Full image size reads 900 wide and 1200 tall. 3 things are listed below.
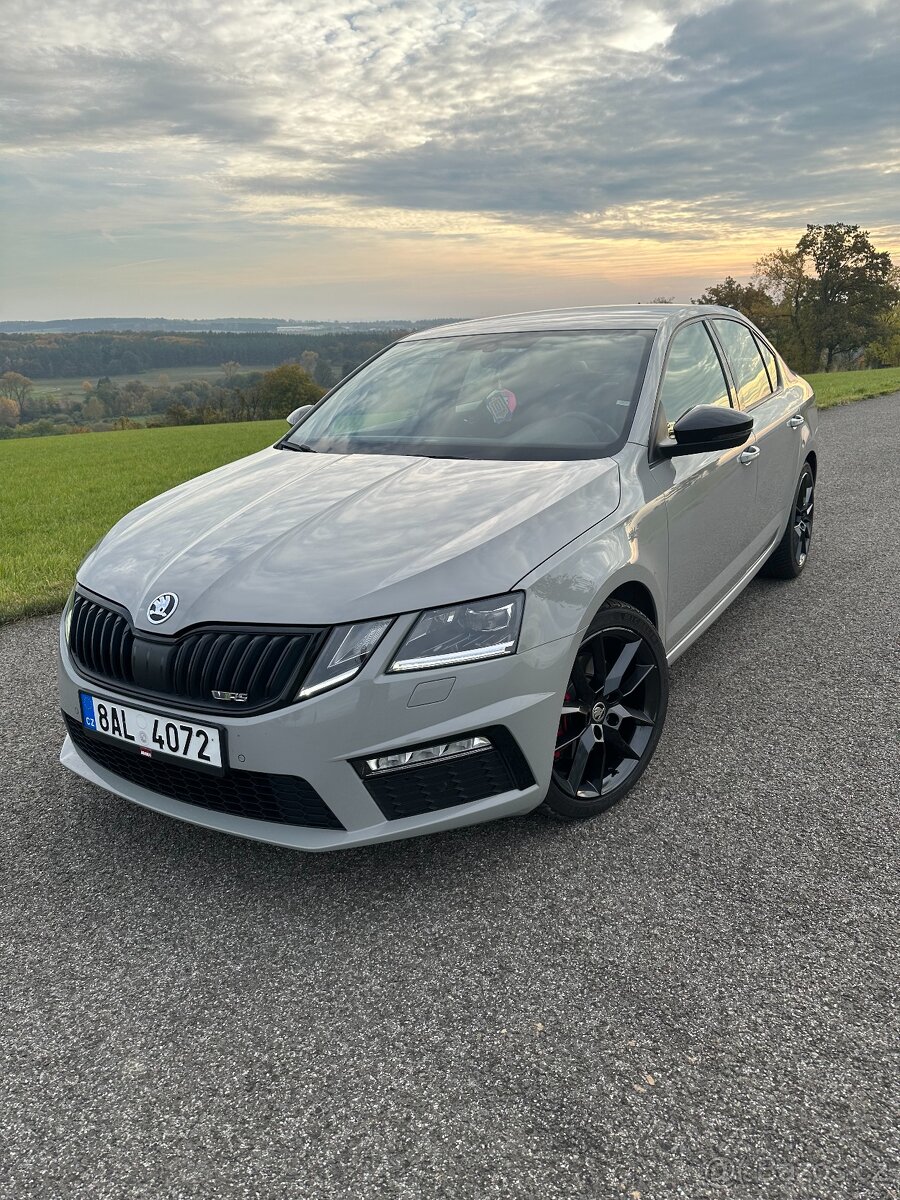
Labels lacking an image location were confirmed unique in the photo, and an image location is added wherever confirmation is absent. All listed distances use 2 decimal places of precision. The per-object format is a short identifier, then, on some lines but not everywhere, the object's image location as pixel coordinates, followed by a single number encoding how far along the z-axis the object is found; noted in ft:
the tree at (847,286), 186.19
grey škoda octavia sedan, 7.44
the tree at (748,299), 203.72
